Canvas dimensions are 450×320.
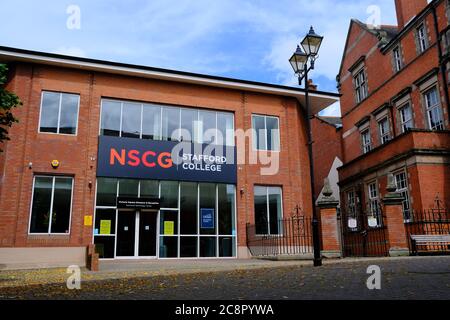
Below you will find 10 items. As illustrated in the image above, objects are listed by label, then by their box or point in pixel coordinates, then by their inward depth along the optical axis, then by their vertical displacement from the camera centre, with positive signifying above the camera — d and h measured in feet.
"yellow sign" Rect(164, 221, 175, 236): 67.41 +2.99
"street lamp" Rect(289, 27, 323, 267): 38.32 +17.52
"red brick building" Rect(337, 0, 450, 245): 63.31 +25.31
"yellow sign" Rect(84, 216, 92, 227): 62.59 +3.96
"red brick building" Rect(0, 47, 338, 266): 61.67 +12.62
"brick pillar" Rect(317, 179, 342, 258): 51.08 +2.09
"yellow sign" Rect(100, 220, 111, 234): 63.82 +3.20
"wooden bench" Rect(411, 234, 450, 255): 54.03 +0.49
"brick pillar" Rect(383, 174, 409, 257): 50.55 +2.30
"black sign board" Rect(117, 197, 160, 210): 64.95 +6.73
